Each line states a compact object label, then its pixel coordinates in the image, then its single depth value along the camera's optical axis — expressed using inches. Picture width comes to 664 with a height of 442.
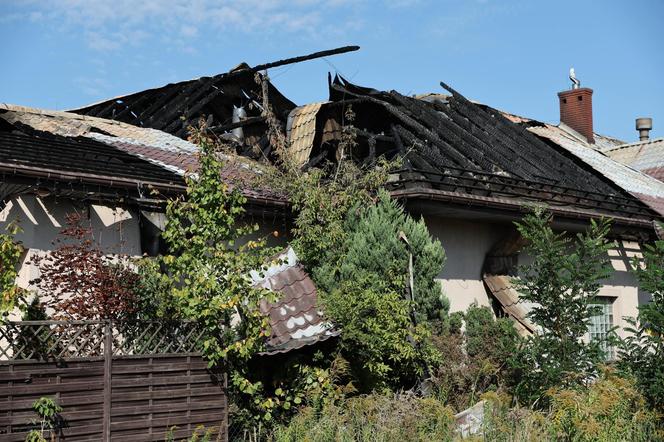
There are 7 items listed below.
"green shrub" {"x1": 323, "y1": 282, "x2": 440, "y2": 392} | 449.1
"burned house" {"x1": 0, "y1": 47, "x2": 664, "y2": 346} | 526.0
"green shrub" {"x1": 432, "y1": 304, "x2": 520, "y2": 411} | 474.9
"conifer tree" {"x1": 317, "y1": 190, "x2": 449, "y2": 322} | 484.1
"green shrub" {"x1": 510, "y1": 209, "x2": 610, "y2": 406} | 450.3
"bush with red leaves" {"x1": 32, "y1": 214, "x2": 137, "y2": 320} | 384.8
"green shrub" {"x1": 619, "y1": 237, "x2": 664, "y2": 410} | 417.1
